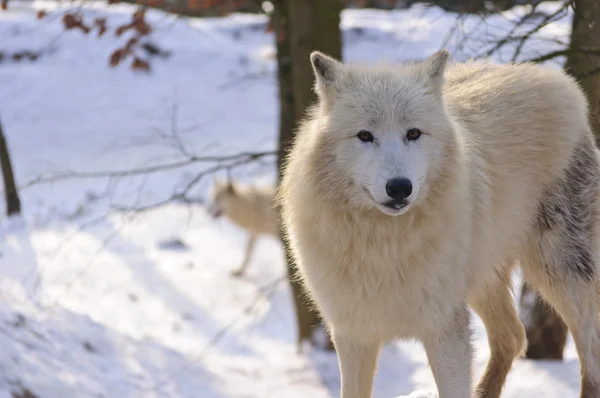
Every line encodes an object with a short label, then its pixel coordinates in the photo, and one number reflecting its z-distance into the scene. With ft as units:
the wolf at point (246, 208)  76.38
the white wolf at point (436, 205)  22.89
